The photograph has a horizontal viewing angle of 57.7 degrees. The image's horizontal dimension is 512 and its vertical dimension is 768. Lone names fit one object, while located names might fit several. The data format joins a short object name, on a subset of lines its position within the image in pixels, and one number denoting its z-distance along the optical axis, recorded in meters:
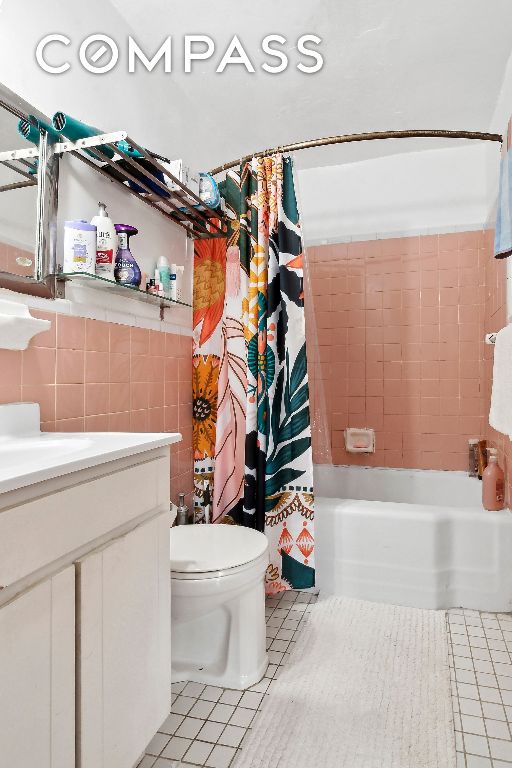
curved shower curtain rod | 1.98
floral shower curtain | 2.11
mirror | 1.27
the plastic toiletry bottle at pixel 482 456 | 2.44
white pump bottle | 1.55
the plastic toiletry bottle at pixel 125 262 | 1.65
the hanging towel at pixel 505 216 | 1.58
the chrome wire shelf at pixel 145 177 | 1.42
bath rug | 1.23
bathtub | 1.97
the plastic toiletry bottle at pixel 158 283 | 1.90
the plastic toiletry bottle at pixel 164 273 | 1.96
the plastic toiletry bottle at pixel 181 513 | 2.06
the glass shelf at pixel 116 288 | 1.45
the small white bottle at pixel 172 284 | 1.98
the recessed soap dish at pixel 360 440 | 2.78
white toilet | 1.42
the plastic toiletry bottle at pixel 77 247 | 1.45
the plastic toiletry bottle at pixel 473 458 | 2.57
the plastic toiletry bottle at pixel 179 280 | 2.03
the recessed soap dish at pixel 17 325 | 1.19
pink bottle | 2.10
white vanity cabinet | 0.74
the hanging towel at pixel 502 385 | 1.56
